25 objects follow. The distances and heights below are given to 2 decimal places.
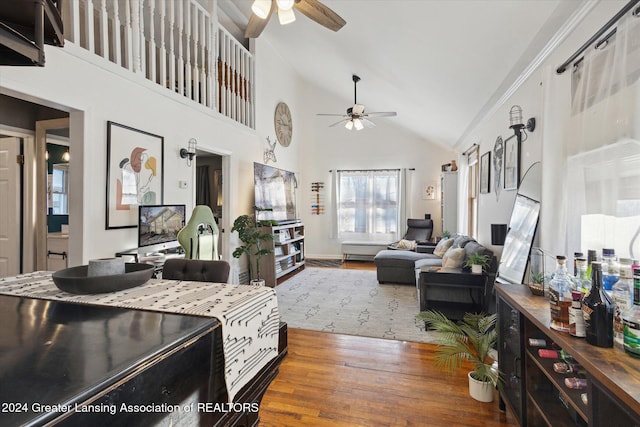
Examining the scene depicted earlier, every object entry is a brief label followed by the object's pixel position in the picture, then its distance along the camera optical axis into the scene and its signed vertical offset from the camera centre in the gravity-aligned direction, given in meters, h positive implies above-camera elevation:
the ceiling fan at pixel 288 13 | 2.20 +1.61
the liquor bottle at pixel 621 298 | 1.06 -0.29
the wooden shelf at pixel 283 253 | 5.04 -0.75
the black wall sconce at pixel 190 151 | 3.63 +0.71
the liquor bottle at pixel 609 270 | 1.18 -0.21
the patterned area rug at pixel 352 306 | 3.25 -1.20
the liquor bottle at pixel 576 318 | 1.17 -0.39
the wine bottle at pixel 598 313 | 1.08 -0.35
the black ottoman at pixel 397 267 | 4.99 -0.87
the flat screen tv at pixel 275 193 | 5.14 +0.35
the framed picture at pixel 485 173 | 3.91 +0.54
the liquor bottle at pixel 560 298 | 1.25 -0.34
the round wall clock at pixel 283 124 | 6.29 +1.86
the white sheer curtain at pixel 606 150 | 1.30 +0.31
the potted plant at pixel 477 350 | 2.04 -0.92
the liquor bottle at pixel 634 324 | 0.96 -0.35
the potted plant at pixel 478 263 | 3.31 -0.52
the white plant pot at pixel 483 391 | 2.04 -1.17
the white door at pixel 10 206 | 3.29 +0.04
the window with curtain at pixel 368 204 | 7.31 +0.21
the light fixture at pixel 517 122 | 2.70 +0.83
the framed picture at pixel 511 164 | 2.90 +0.49
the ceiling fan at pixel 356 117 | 5.12 +1.61
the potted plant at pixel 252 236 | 4.41 -0.34
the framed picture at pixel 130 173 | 2.76 +0.37
